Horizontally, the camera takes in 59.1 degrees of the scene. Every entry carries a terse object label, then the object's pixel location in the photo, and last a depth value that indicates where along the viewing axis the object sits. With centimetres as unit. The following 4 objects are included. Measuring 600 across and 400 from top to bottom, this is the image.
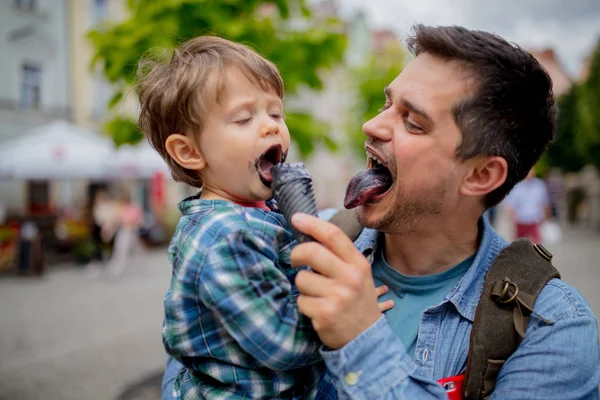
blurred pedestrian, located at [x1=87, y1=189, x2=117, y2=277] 1189
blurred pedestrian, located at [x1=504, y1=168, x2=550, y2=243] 943
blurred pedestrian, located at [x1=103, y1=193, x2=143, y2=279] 1179
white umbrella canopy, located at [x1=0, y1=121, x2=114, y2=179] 1120
